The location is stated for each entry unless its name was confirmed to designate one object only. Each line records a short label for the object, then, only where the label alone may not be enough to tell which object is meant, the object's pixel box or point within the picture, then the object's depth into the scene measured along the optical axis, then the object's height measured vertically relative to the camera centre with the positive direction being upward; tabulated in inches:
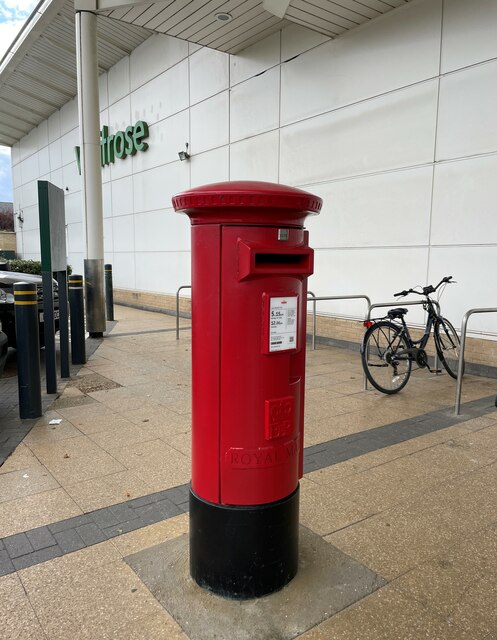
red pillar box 80.8 -21.3
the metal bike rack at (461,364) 179.6 -39.7
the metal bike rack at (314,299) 287.3 -30.0
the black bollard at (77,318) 271.4 -37.3
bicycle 212.7 -41.6
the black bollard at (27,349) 180.1 -35.9
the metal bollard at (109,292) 468.1 -39.8
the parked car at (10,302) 265.1 -28.8
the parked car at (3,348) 196.0 -39.5
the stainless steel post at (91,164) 358.4 +61.0
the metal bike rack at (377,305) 224.4 -23.9
